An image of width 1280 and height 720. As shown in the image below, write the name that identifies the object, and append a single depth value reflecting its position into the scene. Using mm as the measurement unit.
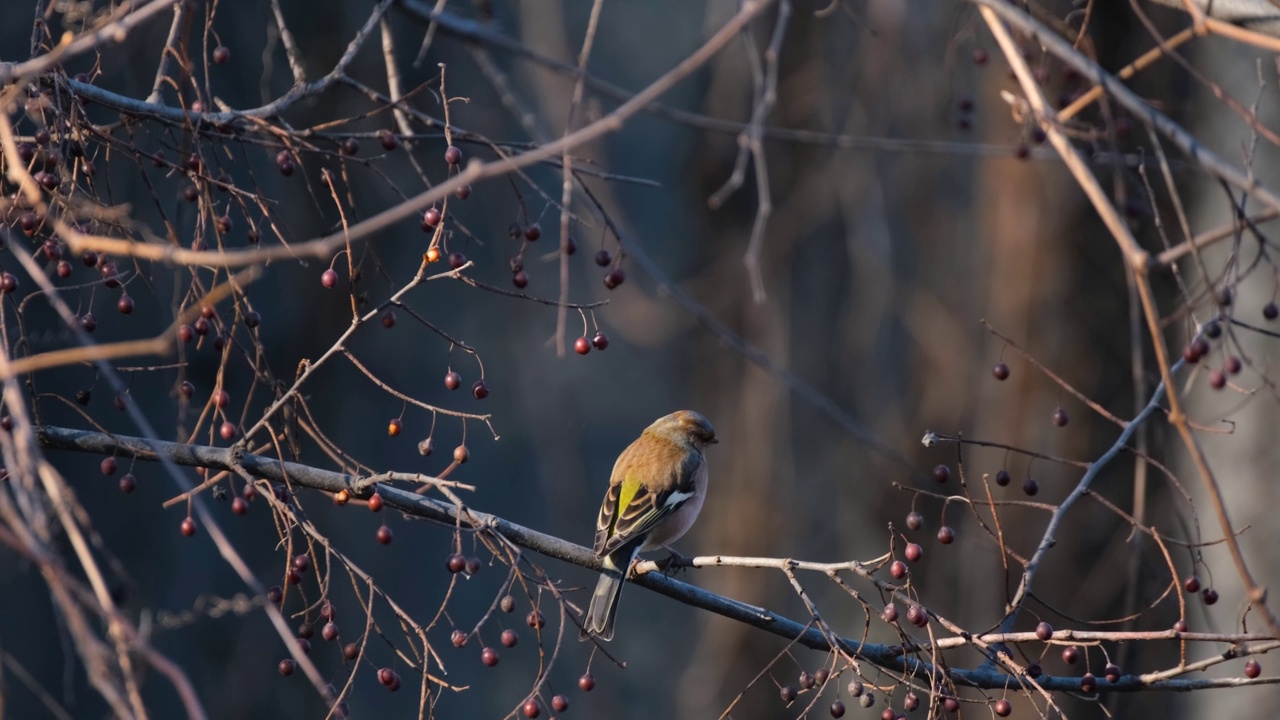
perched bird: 8586
